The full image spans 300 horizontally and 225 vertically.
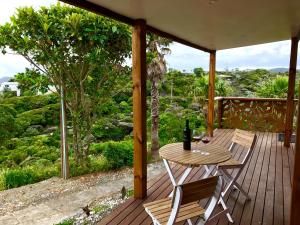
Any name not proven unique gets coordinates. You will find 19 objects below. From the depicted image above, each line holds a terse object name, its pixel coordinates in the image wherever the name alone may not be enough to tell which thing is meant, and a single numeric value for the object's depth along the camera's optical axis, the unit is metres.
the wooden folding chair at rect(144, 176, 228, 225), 1.71
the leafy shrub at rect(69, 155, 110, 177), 6.10
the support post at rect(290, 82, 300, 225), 1.45
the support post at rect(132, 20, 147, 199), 3.07
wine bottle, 2.97
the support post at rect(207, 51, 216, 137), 6.45
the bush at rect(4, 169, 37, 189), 5.64
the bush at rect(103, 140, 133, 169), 6.08
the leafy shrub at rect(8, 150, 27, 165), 7.20
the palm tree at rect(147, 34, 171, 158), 6.88
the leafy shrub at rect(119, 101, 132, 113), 9.90
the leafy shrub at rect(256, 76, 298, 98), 7.70
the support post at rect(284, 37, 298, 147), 5.36
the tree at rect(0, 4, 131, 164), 5.09
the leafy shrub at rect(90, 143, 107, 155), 7.15
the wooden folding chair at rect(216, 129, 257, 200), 2.93
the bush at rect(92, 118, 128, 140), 8.18
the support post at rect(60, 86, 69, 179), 5.80
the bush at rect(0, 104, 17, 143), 7.53
